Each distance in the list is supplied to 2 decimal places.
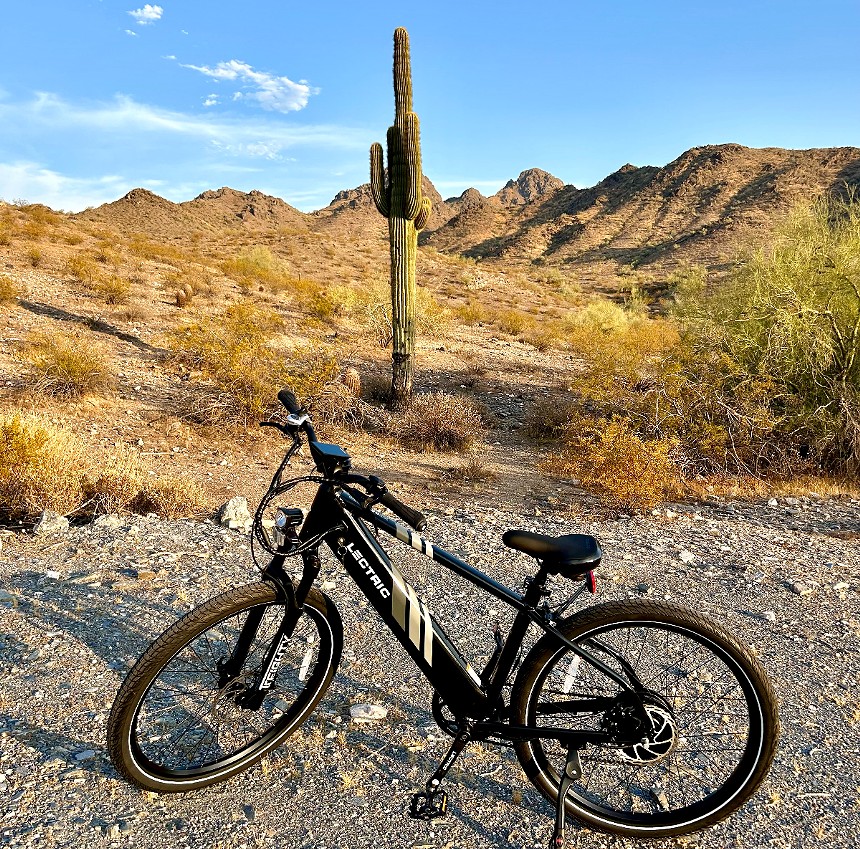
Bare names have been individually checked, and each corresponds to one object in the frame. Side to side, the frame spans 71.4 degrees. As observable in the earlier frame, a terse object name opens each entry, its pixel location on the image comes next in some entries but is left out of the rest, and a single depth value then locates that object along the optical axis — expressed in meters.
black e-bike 2.06
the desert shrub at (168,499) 5.37
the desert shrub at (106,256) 18.98
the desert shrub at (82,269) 15.48
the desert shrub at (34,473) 4.96
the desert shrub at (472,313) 19.74
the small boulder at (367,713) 2.87
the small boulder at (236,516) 5.16
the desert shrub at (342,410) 8.81
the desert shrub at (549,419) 8.93
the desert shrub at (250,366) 8.44
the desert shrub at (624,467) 6.22
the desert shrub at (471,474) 7.21
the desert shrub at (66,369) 8.31
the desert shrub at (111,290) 14.26
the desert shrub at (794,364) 7.08
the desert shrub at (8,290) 12.48
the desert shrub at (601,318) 20.10
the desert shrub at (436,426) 8.52
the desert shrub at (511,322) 18.69
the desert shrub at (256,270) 20.62
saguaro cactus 9.35
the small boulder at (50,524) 4.66
